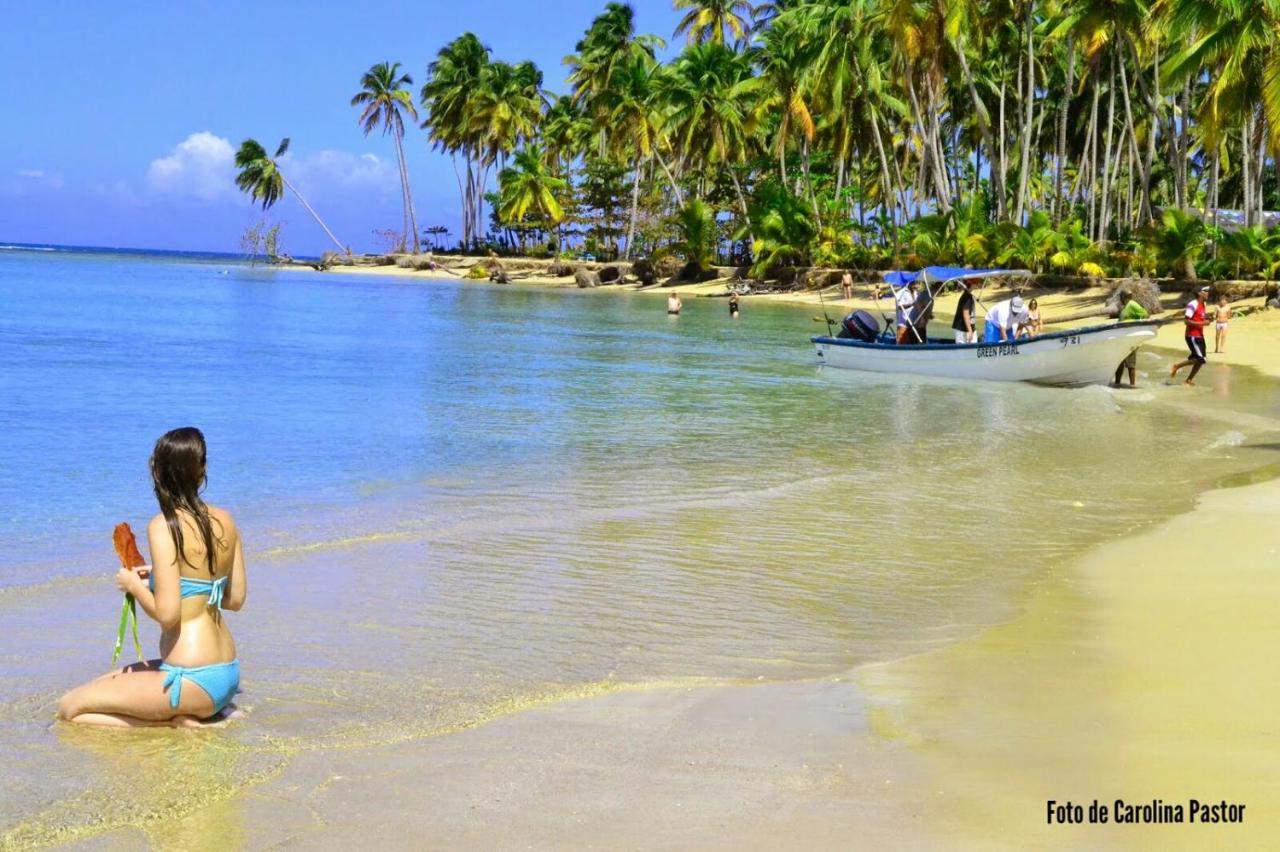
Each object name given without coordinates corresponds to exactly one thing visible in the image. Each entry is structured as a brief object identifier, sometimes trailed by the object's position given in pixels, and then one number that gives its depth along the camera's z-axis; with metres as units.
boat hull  22.16
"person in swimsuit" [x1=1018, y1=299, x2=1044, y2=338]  25.02
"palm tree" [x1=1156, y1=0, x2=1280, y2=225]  29.52
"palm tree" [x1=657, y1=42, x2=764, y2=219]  62.56
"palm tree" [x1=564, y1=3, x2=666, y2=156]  79.19
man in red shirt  22.55
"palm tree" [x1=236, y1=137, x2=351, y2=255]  104.19
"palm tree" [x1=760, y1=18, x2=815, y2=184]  54.68
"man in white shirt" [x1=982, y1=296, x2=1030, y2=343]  23.97
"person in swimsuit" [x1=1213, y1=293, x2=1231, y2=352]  28.61
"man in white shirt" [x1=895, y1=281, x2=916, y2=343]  25.72
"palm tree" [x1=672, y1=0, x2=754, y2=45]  75.94
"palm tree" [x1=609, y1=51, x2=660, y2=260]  68.94
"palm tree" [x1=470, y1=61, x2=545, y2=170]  86.88
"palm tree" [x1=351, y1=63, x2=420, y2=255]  95.06
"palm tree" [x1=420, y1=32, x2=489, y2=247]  89.81
